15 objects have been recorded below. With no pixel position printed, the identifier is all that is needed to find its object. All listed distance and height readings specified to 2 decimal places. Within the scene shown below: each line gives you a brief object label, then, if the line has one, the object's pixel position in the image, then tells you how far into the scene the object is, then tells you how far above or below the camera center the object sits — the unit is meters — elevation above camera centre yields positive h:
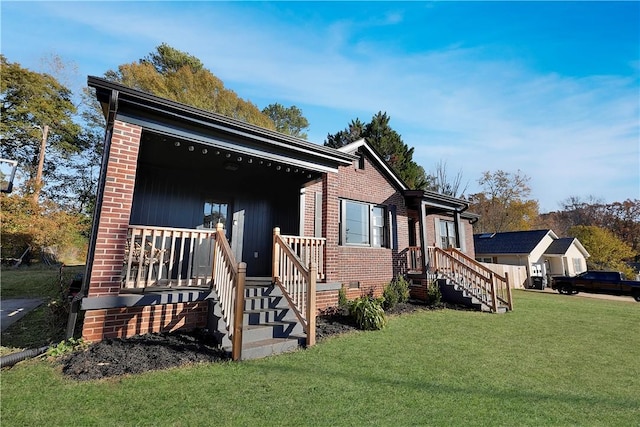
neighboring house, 24.39 +0.96
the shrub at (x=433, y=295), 8.91 -1.07
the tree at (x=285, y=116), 25.70 +13.18
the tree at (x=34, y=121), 17.94 +9.30
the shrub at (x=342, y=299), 6.86 -0.93
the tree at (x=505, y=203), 35.66 +7.61
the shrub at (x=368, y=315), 6.00 -1.16
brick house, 4.33 +1.03
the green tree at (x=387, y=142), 23.70 +10.35
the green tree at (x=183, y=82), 19.05 +12.66
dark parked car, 16.58 -1.35
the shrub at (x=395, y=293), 7.96 -0.94
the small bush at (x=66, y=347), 3.85 -1.23
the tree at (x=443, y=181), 32.75 +9.42
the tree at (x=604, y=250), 30.62 +1.40
